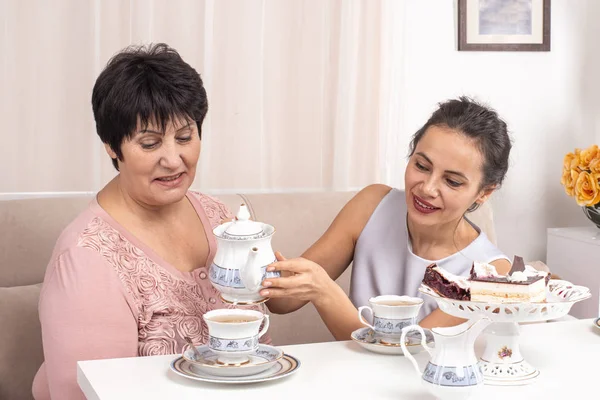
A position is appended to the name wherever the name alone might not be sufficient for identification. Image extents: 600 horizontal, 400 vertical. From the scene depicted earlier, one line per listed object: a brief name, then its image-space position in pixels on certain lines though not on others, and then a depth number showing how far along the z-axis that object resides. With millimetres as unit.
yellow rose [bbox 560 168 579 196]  3821
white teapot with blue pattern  2238
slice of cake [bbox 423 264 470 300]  2234
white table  2146
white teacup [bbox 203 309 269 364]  2193
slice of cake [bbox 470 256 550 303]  2201
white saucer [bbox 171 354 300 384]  2167
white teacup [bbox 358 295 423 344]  2367
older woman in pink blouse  2365
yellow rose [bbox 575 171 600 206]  3708
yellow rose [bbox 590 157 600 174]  3667
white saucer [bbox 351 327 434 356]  2344
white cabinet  3873
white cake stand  2194
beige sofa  2896
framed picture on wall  4139
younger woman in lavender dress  2710
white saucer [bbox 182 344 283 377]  2189
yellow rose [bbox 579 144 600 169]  3697
